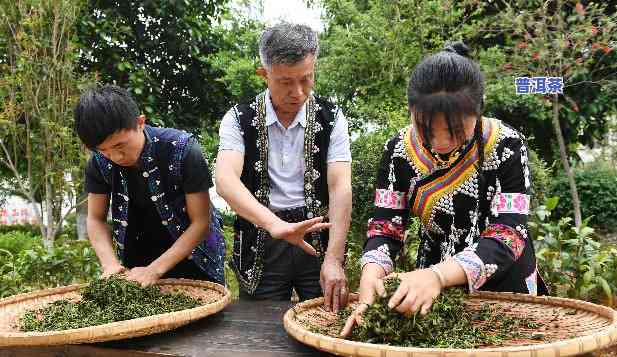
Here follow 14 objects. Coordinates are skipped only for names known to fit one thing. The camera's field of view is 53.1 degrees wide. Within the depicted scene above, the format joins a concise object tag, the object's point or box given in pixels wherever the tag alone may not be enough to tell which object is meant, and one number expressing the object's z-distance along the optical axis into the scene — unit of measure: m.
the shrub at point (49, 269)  4.50
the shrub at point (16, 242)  7.19
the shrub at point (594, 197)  8.74
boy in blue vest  2.13
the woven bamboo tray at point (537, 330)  1.35
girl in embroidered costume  1.68
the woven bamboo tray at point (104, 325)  1.68
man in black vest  2.20
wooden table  1.70
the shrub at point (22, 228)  10.75
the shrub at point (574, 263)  3.99
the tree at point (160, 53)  6.86
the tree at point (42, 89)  6.65
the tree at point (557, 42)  6.38
